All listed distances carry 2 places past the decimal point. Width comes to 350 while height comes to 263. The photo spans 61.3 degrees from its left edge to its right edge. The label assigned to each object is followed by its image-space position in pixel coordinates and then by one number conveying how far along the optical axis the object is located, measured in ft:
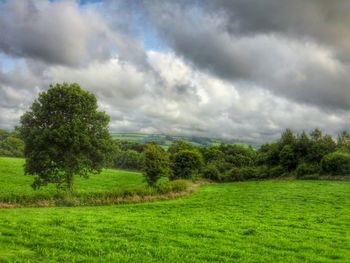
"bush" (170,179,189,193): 148.96
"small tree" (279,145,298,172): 309.63
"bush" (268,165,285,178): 308.54
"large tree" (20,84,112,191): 117.60
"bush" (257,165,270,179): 311.27
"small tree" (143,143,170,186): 189.26
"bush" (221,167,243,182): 331.16
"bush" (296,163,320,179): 253.57
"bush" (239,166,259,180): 321.52
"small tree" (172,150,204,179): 268.41
